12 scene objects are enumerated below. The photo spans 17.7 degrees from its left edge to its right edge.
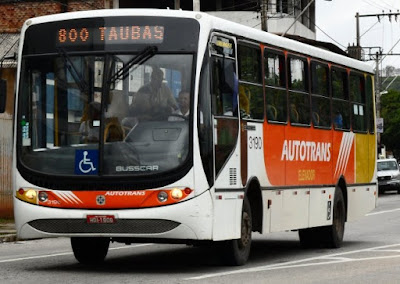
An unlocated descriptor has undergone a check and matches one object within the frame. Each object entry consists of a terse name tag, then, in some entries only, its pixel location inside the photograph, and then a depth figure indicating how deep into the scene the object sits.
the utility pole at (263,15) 37.56
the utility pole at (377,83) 77.25
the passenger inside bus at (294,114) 18.25
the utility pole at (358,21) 74.88
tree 112.56
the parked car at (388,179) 53.50
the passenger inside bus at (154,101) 14.59
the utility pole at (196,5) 38.91
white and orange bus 14.48
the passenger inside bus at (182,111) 14.57
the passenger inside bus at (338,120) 20.69
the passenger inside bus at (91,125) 14.74
